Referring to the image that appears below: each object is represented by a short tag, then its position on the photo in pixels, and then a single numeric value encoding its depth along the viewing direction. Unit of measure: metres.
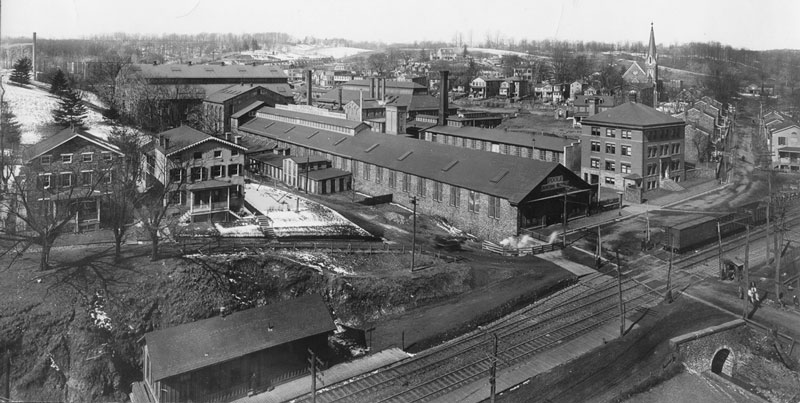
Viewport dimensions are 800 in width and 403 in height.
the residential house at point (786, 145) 59.72
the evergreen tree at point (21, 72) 71.75
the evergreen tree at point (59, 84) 65.40
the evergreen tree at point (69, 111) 57.41
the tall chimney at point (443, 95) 78.31
